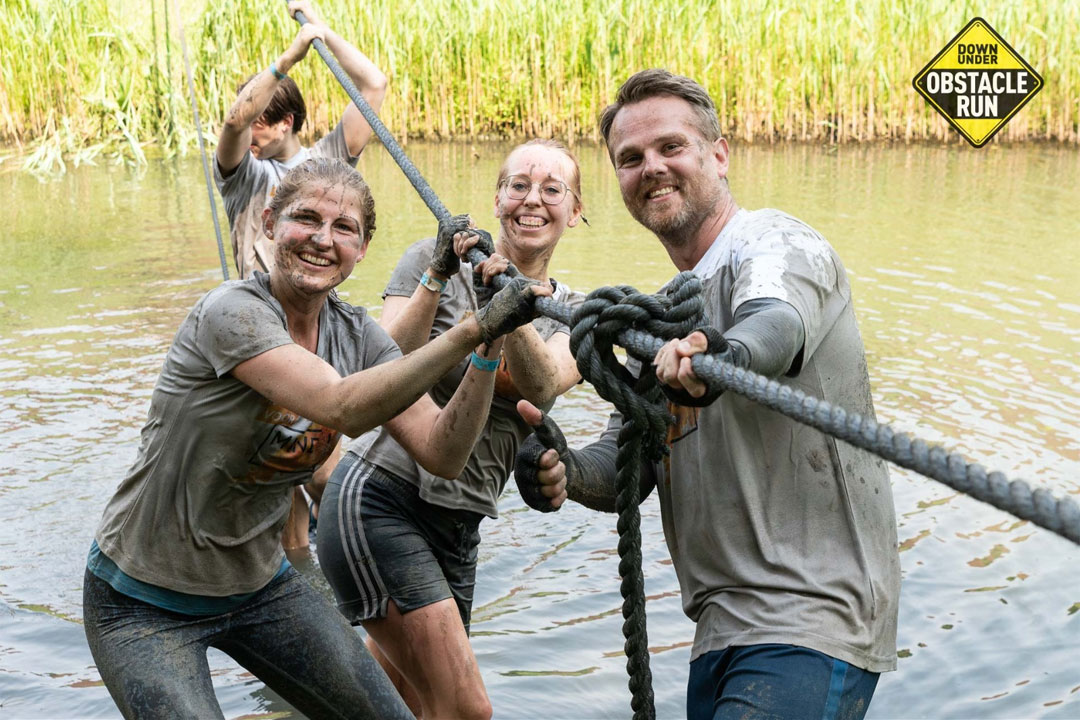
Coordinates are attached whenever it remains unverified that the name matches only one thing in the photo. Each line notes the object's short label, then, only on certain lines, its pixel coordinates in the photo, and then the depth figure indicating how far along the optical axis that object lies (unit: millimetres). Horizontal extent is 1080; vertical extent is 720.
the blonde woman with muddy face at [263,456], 2582
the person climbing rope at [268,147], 4590
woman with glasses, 3264
